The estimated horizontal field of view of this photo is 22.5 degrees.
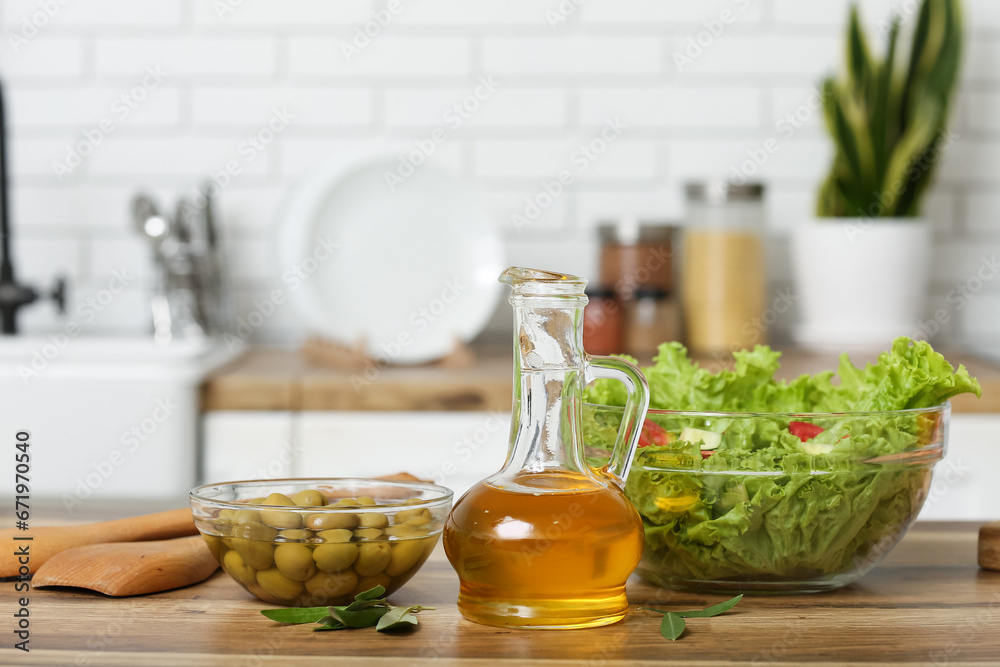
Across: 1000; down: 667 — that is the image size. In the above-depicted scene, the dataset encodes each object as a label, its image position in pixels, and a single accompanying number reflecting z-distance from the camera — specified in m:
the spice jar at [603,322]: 3.02
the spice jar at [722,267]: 3.06
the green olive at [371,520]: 1.54
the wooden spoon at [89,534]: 1.77
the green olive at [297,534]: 1.51
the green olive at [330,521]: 1.51
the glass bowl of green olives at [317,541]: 1.52
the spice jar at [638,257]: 3.05
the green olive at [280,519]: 1.52
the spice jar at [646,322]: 3.03
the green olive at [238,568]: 1.56
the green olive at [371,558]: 1.54
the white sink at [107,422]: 2.86
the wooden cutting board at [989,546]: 1.86
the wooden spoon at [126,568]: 1.66
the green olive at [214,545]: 1.58
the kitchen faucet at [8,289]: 3.10
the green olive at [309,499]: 1.63
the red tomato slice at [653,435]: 1.69
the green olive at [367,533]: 1.53
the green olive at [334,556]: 1.51
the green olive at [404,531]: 1.55
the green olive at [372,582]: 1.57
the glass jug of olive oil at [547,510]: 1.43
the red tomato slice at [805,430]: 1.64
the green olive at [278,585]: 1.55
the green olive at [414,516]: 1.55
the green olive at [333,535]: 1.51
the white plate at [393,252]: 3.10
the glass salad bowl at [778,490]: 1.61
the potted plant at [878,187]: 3.05
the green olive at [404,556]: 1.57
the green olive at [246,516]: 1.53
